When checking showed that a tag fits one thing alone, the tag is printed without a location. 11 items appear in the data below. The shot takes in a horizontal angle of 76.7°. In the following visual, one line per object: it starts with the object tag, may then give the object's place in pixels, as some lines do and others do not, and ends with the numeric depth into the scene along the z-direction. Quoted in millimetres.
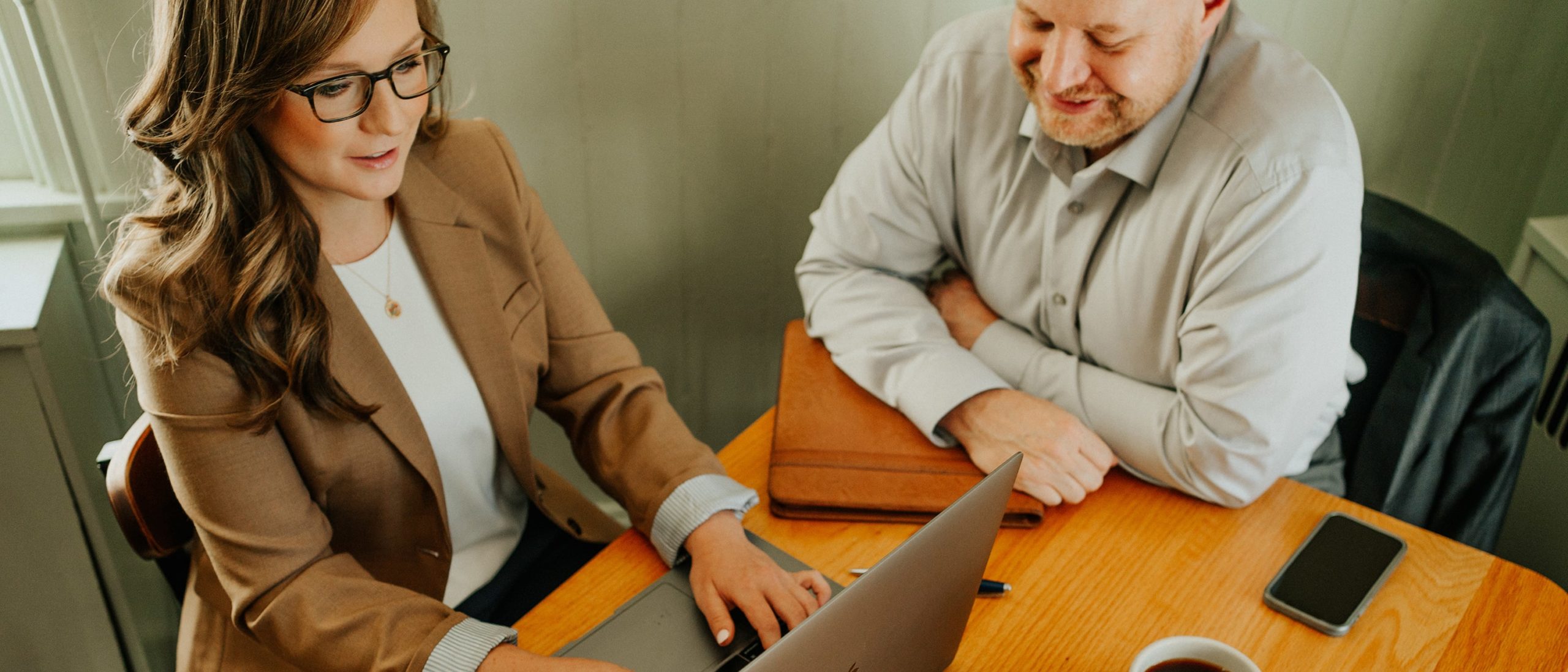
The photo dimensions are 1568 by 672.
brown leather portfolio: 1110
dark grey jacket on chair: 1260
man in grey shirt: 1136
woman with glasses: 940
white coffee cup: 831
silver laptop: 625
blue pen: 1008
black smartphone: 985
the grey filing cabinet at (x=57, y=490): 1353
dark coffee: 856
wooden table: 952
